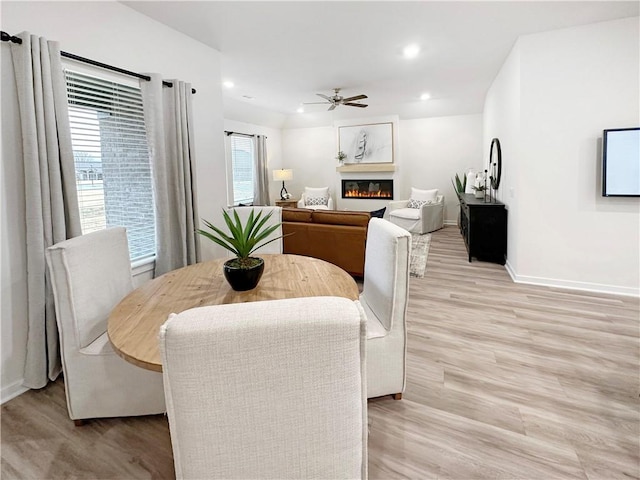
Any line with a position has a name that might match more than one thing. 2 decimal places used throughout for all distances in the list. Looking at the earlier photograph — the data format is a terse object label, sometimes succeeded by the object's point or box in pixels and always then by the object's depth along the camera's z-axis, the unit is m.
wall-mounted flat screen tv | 3.28
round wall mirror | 5.05
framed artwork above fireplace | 8.09
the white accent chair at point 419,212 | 7.10
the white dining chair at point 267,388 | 0.78
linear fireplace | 8.30
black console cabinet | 4.62
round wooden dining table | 1.26
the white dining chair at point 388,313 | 1.82
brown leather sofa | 4.05
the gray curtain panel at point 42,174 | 2.12
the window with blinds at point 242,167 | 7.46
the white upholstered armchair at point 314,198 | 8.55
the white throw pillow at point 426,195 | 7.49
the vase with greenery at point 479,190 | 5.84
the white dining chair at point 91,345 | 1.69
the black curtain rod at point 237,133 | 7.11
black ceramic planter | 1.75
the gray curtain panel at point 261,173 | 8.03
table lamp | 8.52
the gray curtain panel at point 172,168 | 3.02
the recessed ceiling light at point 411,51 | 3.89
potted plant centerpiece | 1.76
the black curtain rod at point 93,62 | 2.08
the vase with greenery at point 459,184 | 7.28
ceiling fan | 5.75
